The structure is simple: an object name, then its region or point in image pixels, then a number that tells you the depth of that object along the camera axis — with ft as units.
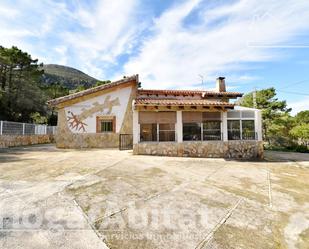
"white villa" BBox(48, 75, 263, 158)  38.29
